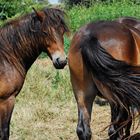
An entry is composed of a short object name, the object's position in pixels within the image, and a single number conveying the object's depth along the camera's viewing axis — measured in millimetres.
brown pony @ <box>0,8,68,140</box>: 7643
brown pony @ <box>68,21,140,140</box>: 6008
